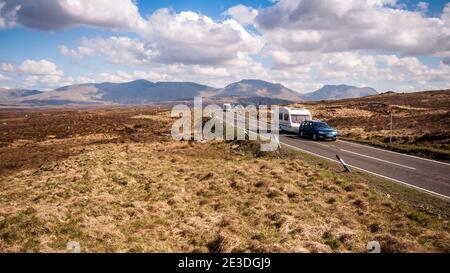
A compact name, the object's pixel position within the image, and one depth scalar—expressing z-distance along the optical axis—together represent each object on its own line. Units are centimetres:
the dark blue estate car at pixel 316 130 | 3066
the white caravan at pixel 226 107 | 8614
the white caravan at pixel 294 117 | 3541
